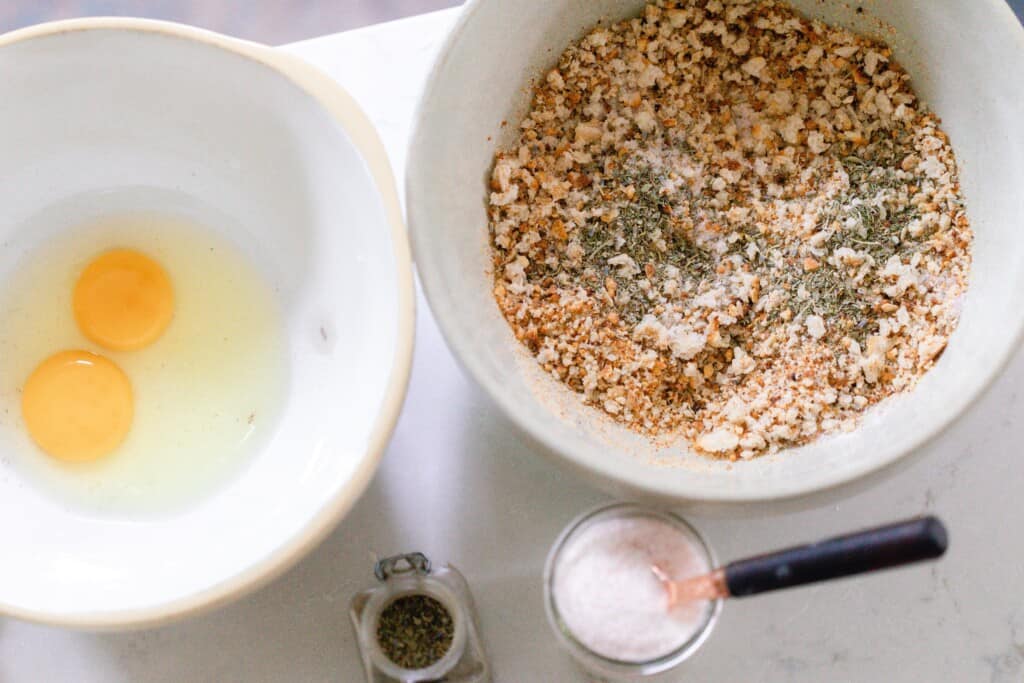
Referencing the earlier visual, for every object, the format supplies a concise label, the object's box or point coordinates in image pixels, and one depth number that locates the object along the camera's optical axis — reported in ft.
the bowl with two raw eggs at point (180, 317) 2.26
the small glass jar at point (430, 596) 2.37
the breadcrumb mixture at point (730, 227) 2.39
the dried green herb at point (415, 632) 2.40
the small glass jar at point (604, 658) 2.30
